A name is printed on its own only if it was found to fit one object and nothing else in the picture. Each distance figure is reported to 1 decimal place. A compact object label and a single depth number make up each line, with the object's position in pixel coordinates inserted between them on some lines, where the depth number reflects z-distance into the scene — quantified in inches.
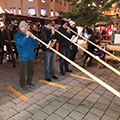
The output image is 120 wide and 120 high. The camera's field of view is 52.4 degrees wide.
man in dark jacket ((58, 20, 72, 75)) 194.9
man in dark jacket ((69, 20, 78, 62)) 254.2
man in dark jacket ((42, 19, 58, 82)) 163.2
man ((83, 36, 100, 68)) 247.4
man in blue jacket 132.6
